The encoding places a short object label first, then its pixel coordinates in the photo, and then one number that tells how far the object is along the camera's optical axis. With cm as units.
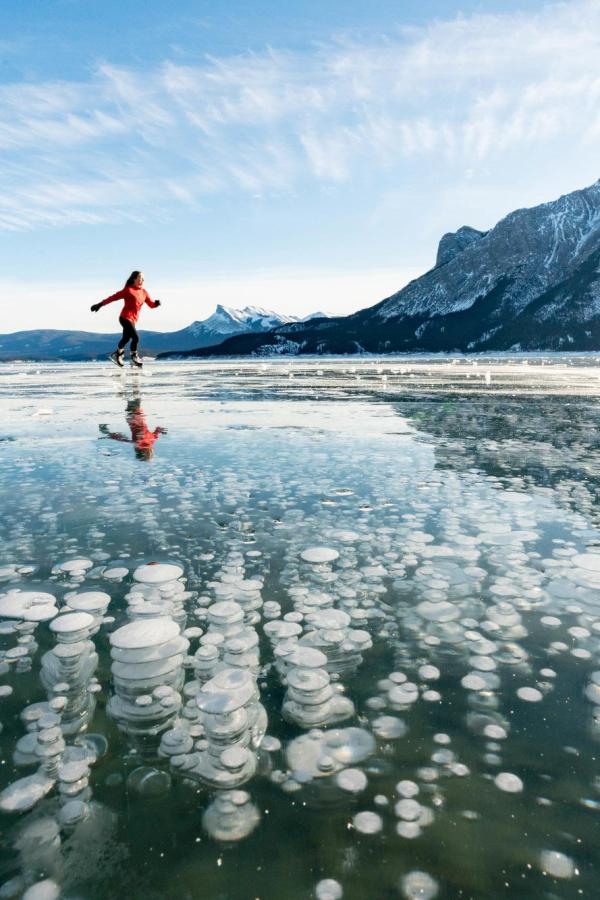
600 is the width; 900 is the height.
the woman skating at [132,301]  1862
